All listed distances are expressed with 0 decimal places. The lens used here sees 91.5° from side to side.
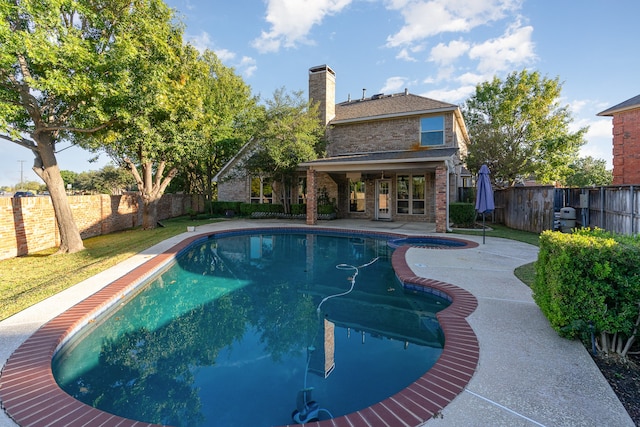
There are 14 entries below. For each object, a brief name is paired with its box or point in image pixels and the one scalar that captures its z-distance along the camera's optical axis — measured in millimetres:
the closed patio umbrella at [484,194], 10391
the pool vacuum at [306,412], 2956
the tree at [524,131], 17766
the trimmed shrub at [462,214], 14773
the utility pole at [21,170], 69075
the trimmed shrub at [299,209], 19827
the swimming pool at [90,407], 2549
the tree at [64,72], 7273
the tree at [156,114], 9492
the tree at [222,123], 22136
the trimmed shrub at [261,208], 20594
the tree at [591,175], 38975
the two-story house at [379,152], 16328
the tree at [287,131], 16688
